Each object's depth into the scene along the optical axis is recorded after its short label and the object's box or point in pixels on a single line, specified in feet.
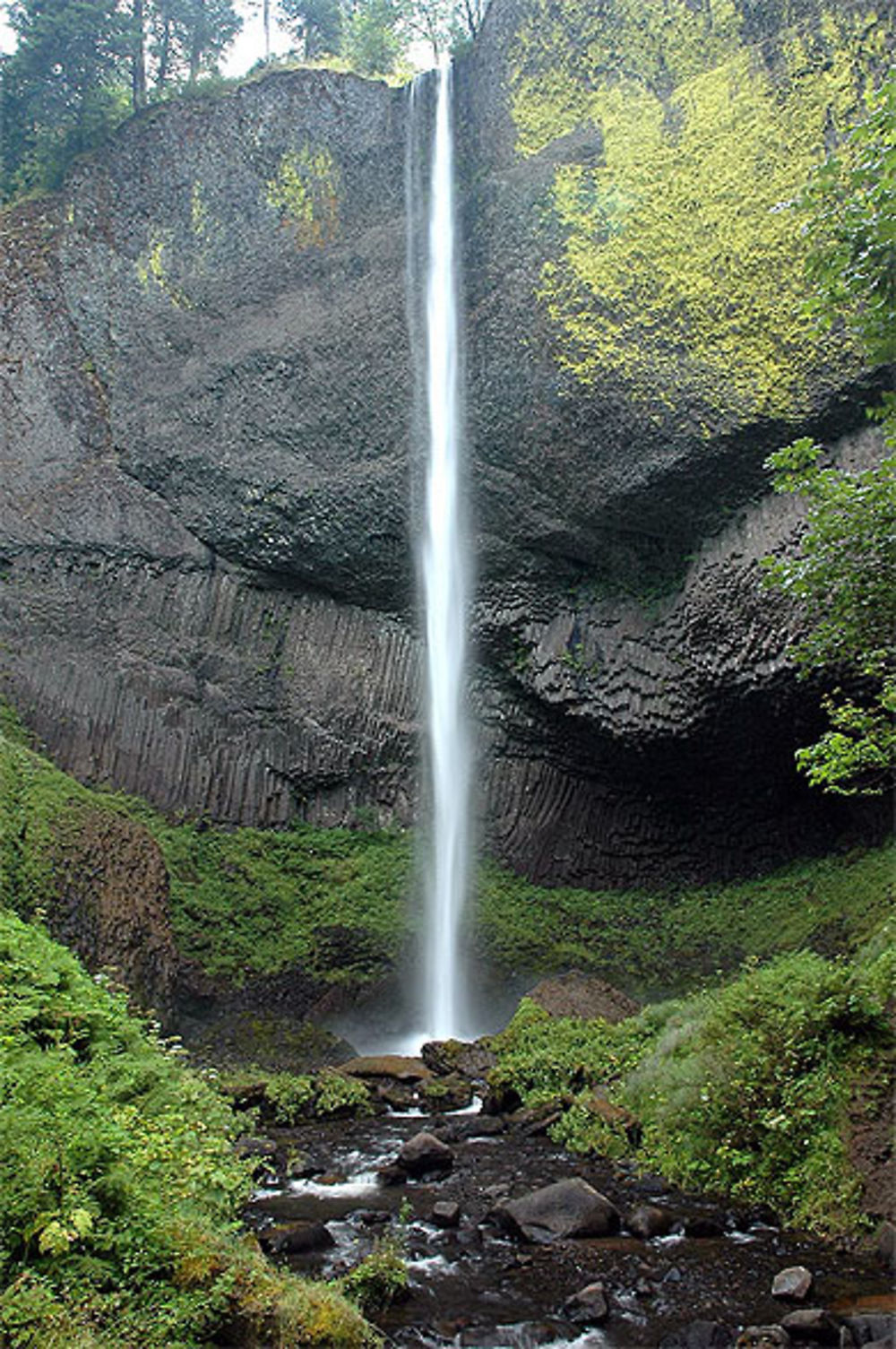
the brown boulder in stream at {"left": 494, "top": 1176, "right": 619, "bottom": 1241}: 22.39
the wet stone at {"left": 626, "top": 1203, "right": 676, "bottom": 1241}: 22.30
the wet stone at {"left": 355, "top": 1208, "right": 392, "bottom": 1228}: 23.71
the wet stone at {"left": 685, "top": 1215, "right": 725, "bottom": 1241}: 22.31
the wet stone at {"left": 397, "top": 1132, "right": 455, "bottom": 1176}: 28.86
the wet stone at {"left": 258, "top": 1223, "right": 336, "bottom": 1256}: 21.33
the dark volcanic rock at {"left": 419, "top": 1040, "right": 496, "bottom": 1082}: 44.14
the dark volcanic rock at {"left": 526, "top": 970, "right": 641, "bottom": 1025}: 50.31
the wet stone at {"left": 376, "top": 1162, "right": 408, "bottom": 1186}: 28.04
